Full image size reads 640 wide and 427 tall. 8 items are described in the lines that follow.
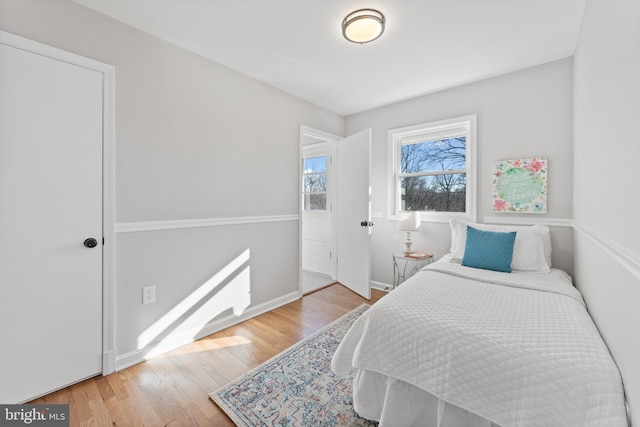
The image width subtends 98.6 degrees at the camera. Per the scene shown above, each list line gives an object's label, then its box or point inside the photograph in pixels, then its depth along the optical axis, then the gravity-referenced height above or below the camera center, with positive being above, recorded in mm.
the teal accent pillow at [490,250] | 2236 -324
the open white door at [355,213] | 3314 -30
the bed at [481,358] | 978 -608
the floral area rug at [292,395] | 1503 -1136
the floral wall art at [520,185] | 2582 +261
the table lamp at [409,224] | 3109 -149
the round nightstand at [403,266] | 3205 -681
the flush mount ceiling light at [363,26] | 1837 +1292
